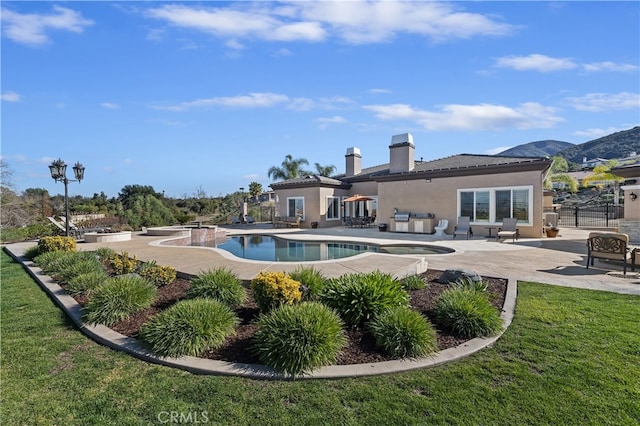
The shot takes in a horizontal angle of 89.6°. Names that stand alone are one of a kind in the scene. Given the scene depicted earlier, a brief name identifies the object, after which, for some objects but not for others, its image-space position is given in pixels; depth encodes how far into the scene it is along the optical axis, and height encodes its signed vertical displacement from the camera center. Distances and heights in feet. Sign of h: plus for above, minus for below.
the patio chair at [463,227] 53.21 -3.41
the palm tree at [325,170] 120.78 +14.31
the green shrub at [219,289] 17.34 -4.42
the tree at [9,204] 70.33 +1.36
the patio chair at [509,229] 47.09 -3.52
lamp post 46.83 +5.65
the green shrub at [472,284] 19.01 -4.70
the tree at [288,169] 117.50 +14.32
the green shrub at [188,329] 12.39 -4.90
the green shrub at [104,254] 30.99 -4.38
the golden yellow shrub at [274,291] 15.30 -3.99
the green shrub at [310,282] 17.28 -4.20
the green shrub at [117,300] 15.70 -4.69
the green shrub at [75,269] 23.22 -4.45
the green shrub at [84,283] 20.05 -4.67
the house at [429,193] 50.96 +2.84
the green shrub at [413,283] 20.39 -4.87
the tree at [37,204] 79.02 +1.53
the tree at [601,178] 72.74 +6.61
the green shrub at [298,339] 11.19 -4.83
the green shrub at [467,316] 14.03 -4.94
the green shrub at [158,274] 20.99 -4.32
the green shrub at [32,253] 34.92 -4.79
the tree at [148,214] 81.41 -1.23
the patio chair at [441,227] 57.82 -3.59
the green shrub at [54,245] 33.60 -3.69
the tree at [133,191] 124.36 +7.12
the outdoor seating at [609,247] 25.14 -3.35
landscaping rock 20.75 -4.56
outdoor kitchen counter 60.18 -3.33
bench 79.82 -3.46
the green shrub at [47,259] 28.25 -4.46
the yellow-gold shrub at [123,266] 24.26 -4.29
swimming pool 39.45 -5.80
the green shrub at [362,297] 14.49 -4.19
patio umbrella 74.49 +2.07
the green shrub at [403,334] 12.26 -5.03
